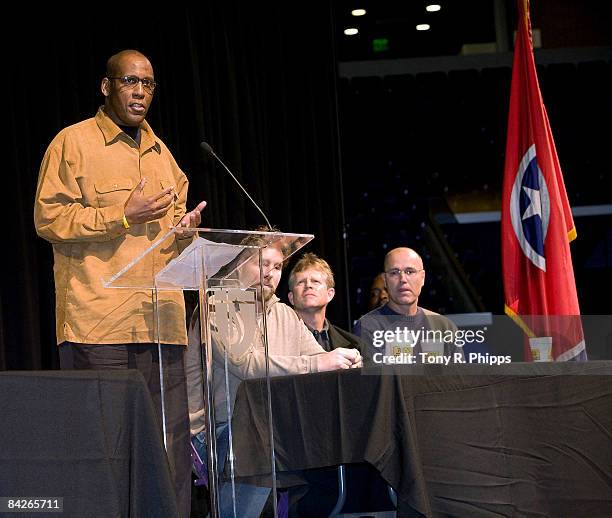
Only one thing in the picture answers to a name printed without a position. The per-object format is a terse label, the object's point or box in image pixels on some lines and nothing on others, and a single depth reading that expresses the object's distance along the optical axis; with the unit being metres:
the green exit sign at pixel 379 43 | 14.38
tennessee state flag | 7.43
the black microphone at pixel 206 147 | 5.00
